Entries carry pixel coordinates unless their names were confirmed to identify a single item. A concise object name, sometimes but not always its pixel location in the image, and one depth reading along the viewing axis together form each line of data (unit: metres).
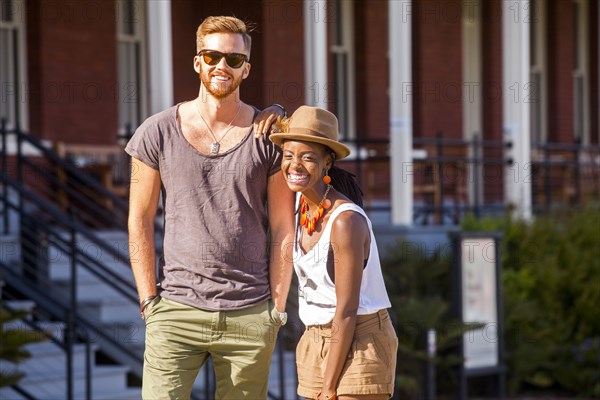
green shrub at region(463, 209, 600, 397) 18.55
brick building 20.05
